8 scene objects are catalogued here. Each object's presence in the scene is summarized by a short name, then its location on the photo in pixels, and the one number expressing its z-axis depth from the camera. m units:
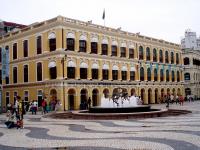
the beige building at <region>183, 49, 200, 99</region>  56.72
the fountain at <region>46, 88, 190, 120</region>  18.21
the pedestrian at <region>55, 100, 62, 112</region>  30.61
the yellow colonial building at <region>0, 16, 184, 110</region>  32.15
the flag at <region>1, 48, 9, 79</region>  33.12
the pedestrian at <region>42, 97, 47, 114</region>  26.47
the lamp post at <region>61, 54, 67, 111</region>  31.52
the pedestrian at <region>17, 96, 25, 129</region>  14.75
